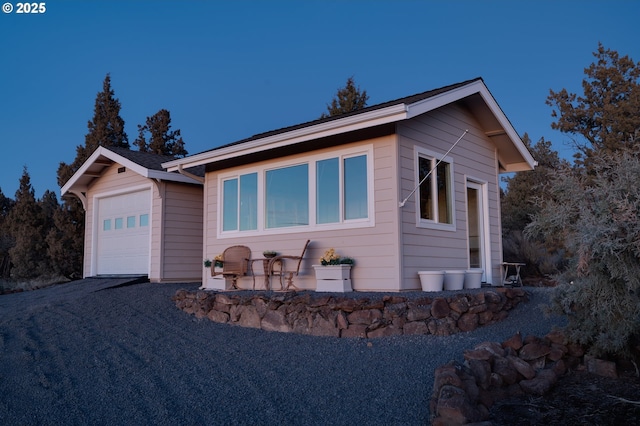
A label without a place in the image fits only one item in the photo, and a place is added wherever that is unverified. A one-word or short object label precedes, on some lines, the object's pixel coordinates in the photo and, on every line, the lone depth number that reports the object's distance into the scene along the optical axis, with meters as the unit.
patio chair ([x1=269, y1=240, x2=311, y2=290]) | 7.95
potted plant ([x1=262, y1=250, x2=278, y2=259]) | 8.24
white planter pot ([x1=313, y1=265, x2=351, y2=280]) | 7.29
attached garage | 11.50
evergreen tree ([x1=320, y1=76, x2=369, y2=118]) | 19.17
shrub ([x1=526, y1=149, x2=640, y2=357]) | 3.99
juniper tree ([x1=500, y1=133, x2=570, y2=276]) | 12.43
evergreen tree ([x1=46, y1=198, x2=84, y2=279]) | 16.31
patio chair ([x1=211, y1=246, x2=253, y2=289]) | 8.70
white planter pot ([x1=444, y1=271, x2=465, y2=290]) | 7.50
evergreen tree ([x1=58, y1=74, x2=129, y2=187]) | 19.89
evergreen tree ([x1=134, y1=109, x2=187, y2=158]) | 22.48
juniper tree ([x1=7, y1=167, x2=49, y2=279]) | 16.81
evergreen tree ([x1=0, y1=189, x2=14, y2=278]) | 19.17
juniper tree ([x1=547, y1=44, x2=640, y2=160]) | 15.51
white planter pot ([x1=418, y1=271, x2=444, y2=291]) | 7.09
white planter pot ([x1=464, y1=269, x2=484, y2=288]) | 7.98
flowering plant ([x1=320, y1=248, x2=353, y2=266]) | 7.36
